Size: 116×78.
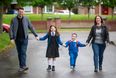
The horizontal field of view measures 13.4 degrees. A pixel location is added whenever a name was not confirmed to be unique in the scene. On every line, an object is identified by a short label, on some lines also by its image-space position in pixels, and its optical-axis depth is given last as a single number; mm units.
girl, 14703
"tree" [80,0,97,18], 48594
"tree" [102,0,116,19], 47238
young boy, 15188
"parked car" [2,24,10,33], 35494
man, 14305
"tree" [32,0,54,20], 46562
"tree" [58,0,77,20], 48172
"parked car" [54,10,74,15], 78438
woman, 14690
